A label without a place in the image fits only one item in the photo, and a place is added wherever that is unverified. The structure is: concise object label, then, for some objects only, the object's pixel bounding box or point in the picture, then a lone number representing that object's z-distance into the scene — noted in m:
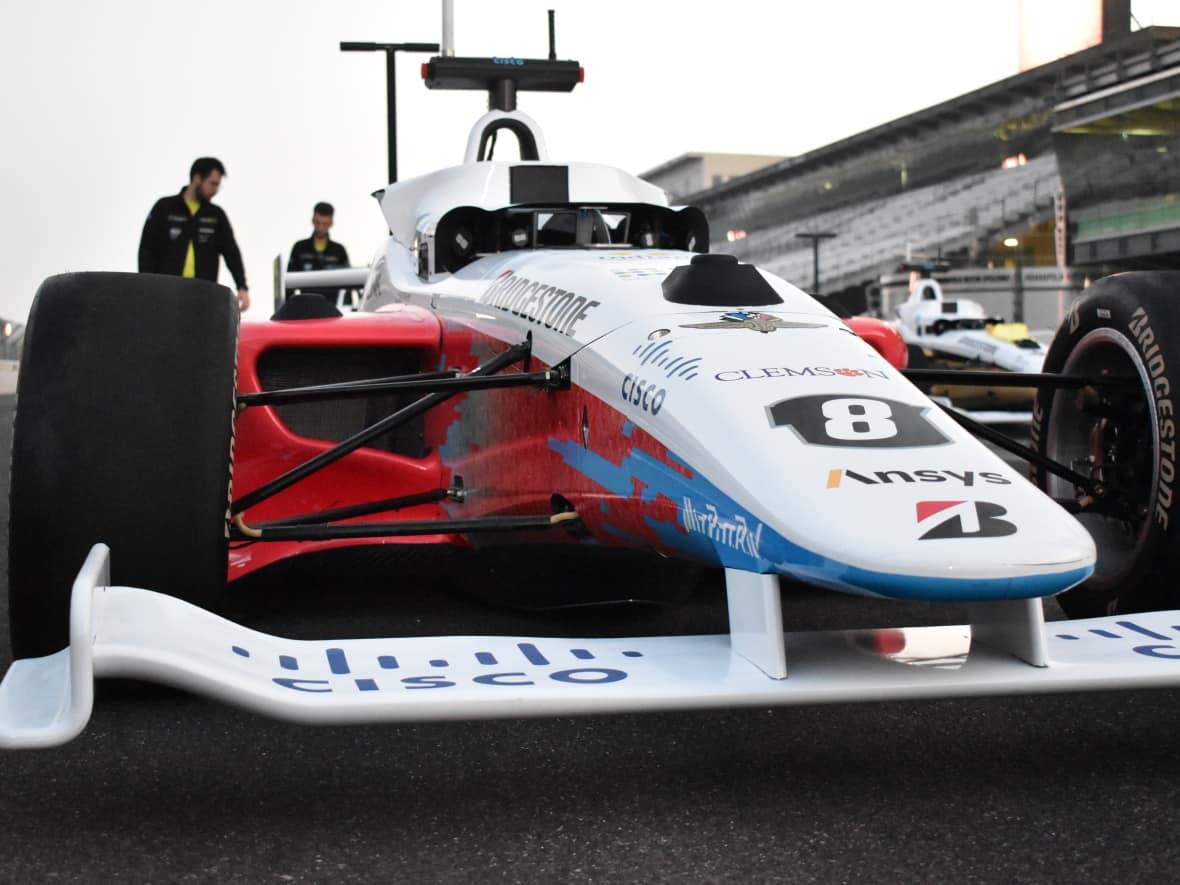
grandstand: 34.94
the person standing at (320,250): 9.91
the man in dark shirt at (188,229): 7.92
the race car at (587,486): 2.39
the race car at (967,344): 14.39
